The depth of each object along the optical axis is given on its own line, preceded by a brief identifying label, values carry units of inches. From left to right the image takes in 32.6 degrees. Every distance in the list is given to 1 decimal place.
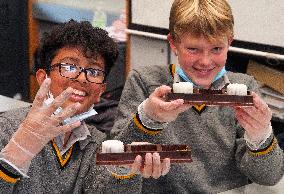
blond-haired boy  53.8
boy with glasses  45.3
